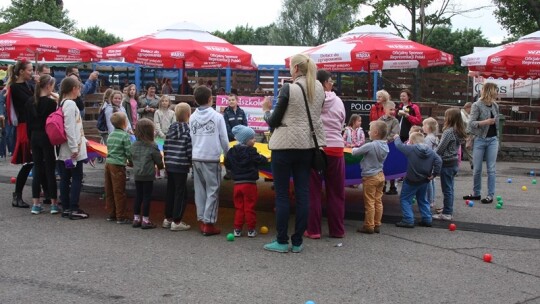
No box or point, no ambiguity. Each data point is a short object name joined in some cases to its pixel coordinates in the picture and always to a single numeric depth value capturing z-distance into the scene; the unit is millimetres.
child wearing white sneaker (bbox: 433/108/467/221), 8805
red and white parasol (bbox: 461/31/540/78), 14781
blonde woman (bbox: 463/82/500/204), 10195
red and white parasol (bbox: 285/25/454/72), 14242
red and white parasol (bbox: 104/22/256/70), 13672
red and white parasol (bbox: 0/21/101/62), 14047
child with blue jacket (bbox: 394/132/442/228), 8180
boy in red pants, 7449
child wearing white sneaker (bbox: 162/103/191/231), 7785
